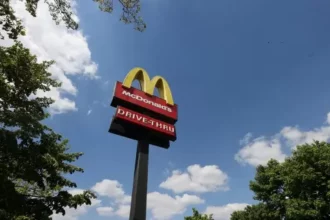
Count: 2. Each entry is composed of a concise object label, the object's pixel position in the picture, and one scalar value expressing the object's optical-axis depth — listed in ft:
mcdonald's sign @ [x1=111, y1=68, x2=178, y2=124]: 57.52
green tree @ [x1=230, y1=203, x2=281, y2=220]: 95.49
